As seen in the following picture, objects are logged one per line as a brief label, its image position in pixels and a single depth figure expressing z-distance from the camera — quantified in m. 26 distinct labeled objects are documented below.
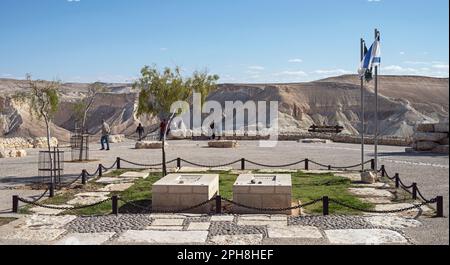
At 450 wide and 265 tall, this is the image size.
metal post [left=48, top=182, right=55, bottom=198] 12.87
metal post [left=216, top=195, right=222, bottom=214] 10.60
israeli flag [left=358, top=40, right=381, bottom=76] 15.02
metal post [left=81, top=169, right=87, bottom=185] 15.07
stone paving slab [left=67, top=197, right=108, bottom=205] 12.11
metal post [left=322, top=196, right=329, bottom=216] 10.27
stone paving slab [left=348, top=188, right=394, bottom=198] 12.84
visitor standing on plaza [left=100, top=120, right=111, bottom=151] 27.52
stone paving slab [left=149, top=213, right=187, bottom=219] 10.34
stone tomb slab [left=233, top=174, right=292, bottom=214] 10.99
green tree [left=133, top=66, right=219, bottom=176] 17.98
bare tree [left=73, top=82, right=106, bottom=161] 23.89
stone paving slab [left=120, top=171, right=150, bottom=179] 16.61
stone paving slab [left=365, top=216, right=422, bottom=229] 9.47
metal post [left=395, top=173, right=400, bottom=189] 13.91
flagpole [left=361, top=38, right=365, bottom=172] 16.23
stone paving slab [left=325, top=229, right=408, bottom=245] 8.33
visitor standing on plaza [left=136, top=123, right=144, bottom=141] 34.72
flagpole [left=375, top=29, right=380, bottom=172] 14.98
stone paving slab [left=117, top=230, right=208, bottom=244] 8.45
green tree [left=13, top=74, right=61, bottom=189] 16.73
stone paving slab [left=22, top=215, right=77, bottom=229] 9.63
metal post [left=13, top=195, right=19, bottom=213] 10.98
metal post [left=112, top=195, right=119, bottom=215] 10.51
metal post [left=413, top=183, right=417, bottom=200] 12.16
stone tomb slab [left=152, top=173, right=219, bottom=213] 11.20
